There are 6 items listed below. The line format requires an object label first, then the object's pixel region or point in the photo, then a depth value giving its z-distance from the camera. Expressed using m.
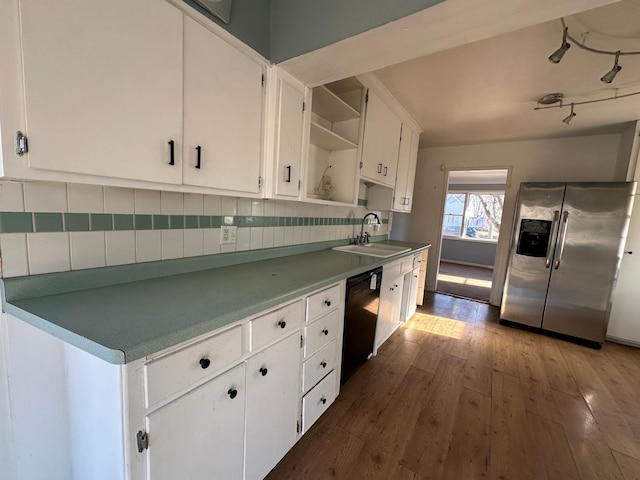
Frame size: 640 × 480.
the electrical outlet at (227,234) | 1.53
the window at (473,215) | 6.94
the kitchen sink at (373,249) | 2.50
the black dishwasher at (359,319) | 1.76
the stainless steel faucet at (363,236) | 2.98
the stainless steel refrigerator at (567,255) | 2.71
